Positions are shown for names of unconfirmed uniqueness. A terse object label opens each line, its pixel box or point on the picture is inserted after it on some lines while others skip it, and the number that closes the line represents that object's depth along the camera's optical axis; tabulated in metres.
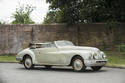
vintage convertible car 13.23
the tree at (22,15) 47.04
